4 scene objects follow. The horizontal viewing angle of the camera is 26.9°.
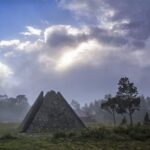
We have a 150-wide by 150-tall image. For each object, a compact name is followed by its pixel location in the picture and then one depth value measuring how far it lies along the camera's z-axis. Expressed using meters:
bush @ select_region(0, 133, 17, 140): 35.03
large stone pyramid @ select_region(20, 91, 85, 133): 45.91
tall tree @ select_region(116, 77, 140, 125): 69.69
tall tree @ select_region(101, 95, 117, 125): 69.44
